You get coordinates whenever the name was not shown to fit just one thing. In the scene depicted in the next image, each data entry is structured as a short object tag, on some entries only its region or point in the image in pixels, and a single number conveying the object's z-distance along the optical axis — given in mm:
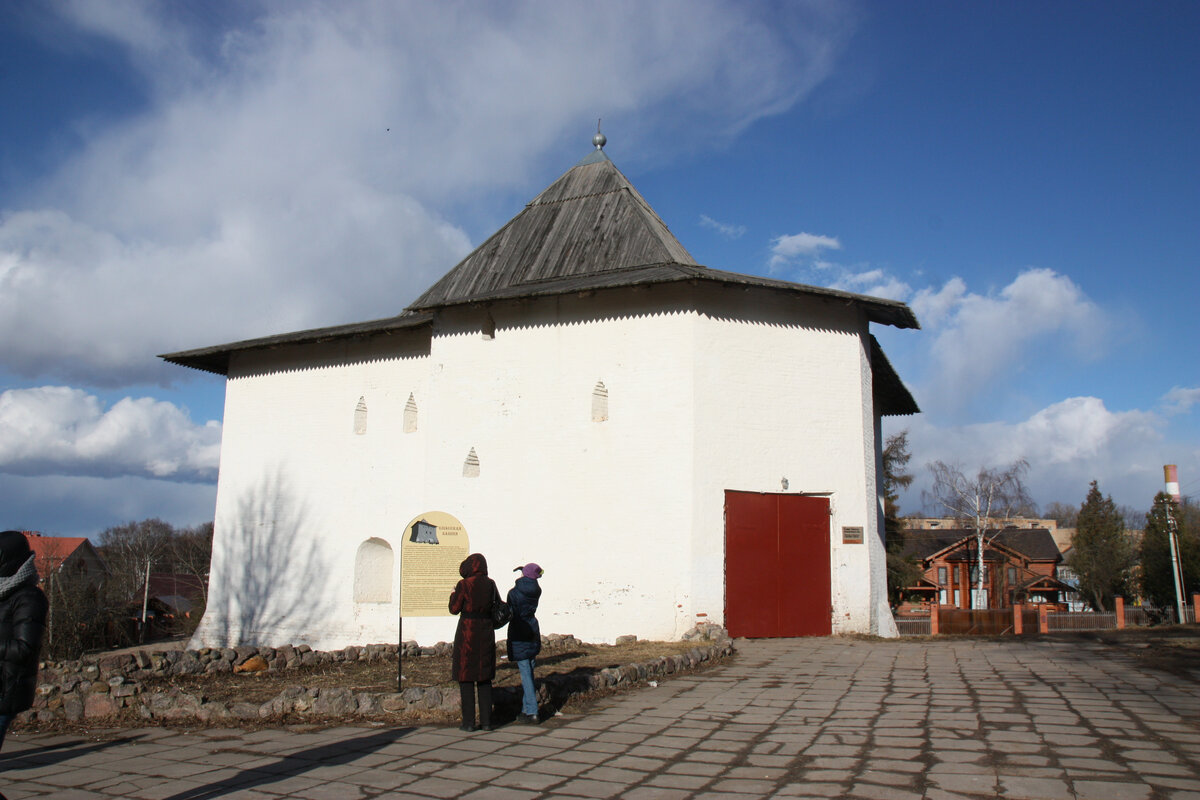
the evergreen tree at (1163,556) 35906
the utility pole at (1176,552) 32562
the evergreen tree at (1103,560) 44625
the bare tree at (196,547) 51872
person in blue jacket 6457
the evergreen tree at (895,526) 33062
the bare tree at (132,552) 36516
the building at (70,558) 29914
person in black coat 4047
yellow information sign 7734
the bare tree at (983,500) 37812
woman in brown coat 6121
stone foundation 6855
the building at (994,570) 48312
